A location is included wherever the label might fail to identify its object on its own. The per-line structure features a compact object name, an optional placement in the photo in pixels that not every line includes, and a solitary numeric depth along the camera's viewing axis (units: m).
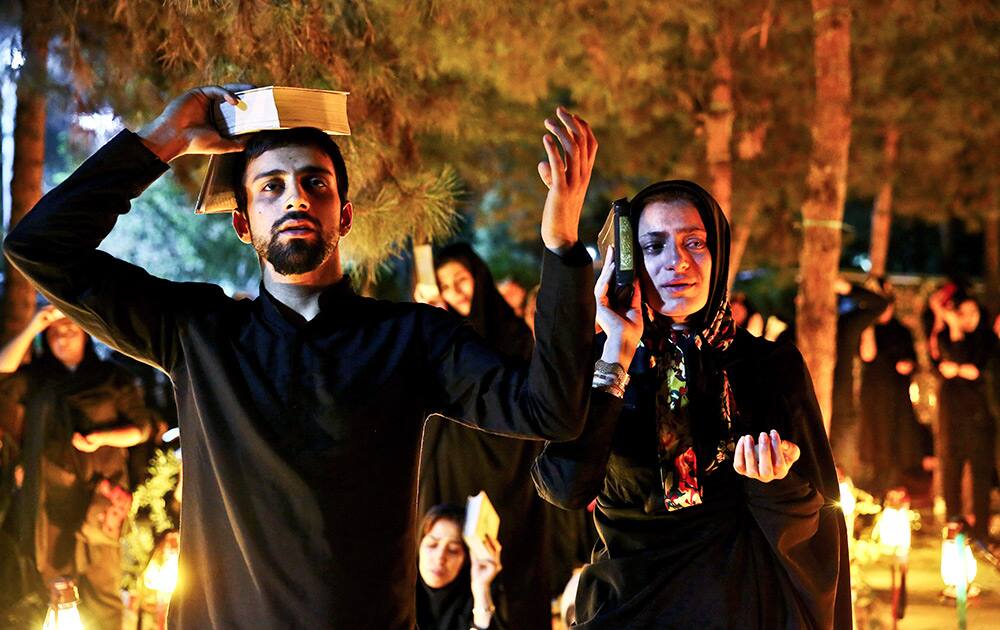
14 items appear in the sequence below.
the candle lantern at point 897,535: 6.01
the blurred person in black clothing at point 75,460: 6.58
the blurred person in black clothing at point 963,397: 9.31
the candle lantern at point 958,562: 5.32
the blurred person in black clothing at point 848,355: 9.59
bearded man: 2.40
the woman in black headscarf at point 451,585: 5.39
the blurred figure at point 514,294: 10.17
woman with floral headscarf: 3.22
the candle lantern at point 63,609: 4.09
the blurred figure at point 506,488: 5.98
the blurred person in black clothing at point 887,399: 10.58
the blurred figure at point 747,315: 10.23
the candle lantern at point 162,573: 4.68
